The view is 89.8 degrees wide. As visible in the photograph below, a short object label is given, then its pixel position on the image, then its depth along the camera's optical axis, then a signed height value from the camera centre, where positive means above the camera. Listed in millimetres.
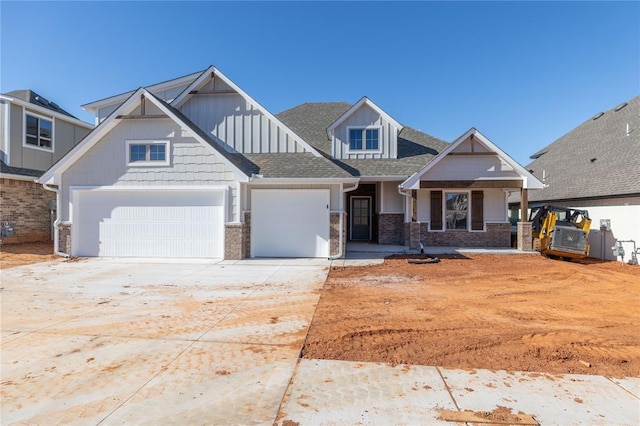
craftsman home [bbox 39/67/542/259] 11148 +1111
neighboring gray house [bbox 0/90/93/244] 13633 +2343
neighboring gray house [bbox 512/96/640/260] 11241 +1740
